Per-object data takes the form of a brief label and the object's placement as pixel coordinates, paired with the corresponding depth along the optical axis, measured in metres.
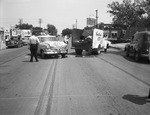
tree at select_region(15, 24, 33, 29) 135.91
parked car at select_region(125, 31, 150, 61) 16.25
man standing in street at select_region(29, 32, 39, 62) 15.92
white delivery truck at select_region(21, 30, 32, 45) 48.86
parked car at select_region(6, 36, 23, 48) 38.58
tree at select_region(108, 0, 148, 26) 54.66
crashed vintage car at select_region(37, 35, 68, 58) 18.11
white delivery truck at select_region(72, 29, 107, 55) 21.62
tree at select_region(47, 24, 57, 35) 136.25
